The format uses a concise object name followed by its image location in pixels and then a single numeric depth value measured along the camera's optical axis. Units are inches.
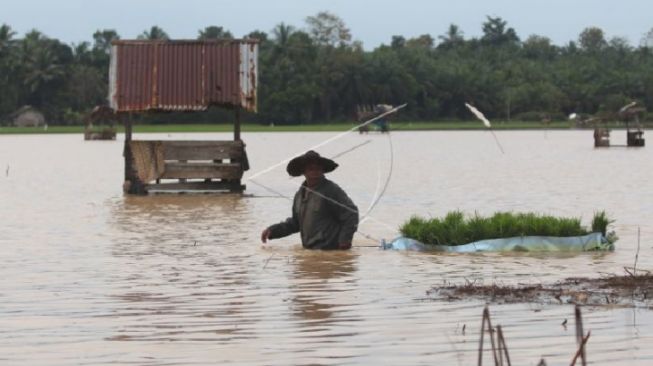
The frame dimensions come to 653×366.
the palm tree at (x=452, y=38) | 6186.0
